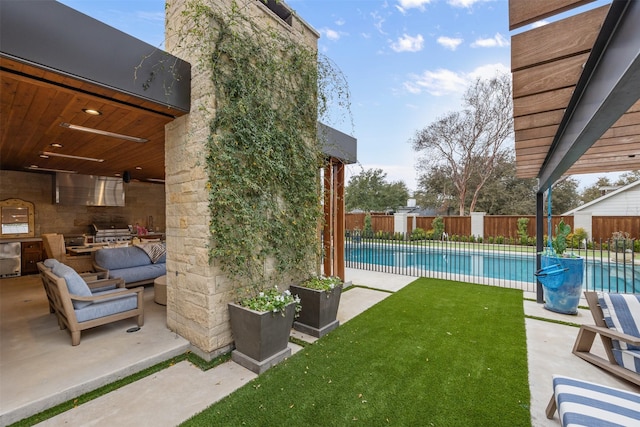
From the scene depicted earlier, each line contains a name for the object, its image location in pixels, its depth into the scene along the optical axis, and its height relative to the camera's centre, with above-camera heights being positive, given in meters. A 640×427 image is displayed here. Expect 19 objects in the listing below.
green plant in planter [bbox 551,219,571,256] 4.57 -0.49
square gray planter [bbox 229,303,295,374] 2.81 -1.32
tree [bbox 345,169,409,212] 27.85 +1.96
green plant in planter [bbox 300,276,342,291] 3.77 -1.00
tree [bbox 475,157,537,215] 20.39 +1.29
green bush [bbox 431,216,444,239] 15.88 -0.86
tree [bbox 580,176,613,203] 23.17 +1.85
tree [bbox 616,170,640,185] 21.51 +2.69
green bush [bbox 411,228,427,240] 14.88 -1.20
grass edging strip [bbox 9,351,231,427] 2.12 -1.57
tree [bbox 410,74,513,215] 16.83 +5.06
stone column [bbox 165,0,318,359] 2.97 -0.09
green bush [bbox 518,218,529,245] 13.88 -0.73
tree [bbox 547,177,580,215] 21.06 +1.21
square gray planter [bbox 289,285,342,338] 3.64 -1.33
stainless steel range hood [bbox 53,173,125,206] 7.34 +0.71
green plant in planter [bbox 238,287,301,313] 2.94 -0.98
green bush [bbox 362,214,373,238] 17.22 -0.58
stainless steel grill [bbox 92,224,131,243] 8.05 -0.57
